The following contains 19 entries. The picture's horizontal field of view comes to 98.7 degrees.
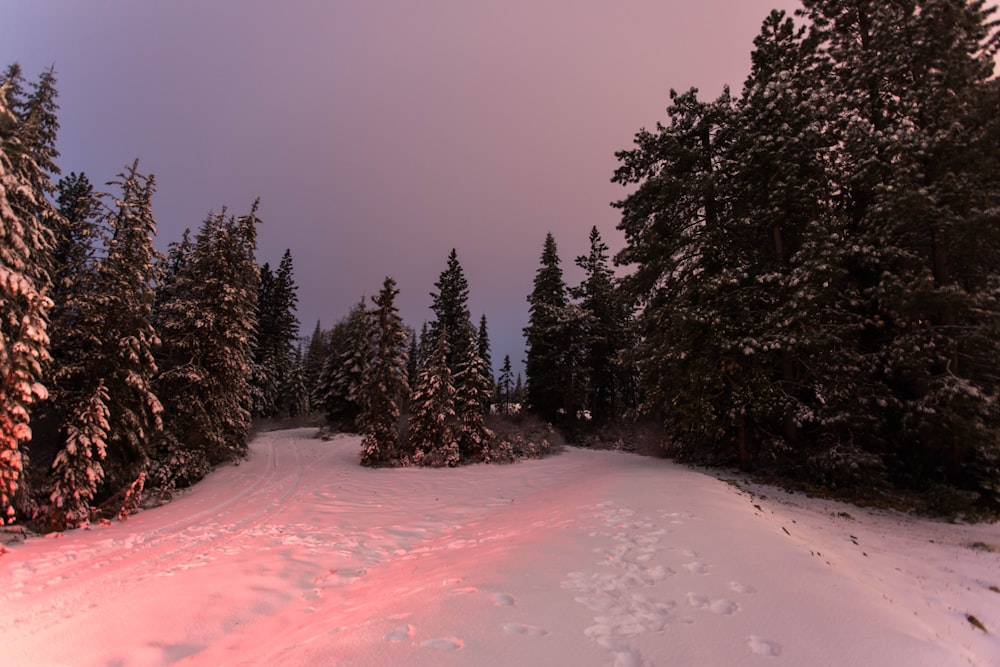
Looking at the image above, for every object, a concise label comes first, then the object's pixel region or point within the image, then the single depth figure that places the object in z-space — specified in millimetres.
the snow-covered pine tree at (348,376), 34906
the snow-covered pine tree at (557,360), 36688
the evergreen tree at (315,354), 62312
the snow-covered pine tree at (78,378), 11148
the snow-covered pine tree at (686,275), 14781
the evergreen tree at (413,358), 65188
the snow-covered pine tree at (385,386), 22234
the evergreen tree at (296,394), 50562
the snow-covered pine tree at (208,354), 18250
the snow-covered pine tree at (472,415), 23234
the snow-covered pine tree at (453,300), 44375
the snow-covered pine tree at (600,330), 40344
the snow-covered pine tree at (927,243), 10922
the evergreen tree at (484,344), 49825
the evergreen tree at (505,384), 77362
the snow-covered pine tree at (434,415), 22531
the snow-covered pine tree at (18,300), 9242
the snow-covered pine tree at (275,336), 45062
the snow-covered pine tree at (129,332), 13477
